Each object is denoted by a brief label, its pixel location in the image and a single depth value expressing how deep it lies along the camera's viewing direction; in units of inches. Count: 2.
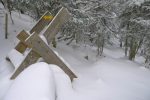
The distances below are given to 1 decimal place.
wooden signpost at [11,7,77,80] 104.4
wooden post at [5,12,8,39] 182.4
